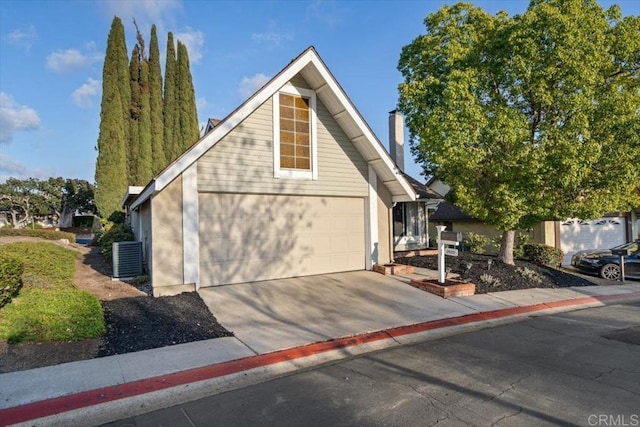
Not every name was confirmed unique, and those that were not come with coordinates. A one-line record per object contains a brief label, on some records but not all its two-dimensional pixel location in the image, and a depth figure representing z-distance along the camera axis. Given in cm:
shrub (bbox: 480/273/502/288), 1066
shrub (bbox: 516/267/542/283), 1168
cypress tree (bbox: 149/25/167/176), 3247
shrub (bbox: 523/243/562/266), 1473
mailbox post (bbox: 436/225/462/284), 956
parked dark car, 1347
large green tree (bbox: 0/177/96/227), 4288
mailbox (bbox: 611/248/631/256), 1379
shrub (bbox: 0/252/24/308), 679
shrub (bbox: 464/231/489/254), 1820
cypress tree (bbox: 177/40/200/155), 3447
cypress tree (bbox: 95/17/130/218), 2783
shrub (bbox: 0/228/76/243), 2288
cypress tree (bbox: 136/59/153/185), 3116
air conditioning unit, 1015
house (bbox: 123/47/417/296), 878
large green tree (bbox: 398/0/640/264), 1007
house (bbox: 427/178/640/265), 1719
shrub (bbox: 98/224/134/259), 1507
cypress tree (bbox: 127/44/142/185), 3122
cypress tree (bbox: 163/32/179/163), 3384
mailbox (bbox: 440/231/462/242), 941
